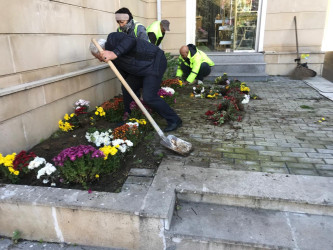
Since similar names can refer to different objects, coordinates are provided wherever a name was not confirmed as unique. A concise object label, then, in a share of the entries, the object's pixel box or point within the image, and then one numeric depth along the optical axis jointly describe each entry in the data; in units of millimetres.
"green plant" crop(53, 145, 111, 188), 2740
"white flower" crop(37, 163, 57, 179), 2776
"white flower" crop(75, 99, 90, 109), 4545
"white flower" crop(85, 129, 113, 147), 3416
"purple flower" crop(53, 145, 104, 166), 2740
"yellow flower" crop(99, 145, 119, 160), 2910
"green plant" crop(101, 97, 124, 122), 4680
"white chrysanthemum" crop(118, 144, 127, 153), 3219
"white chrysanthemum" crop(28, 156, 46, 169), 2857
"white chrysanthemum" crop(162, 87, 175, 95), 5844
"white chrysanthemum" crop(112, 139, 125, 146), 3253
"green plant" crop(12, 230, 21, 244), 2594
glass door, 9031
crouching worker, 6605
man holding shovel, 3498
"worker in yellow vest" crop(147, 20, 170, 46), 5852
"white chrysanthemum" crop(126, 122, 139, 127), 3827
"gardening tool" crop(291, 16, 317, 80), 8289
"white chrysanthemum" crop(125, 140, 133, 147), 3318
